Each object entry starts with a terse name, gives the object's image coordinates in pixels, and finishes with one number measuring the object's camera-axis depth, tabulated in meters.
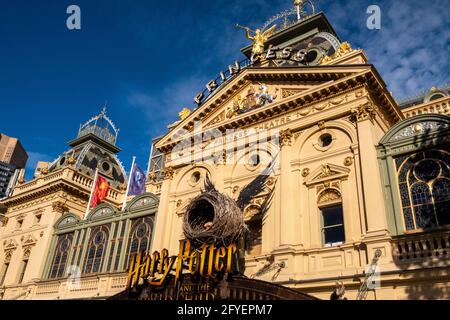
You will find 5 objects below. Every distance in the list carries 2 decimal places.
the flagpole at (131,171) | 32.92
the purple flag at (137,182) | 33.12
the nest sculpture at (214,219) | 18.80
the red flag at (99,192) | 33.59
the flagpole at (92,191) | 33.14
